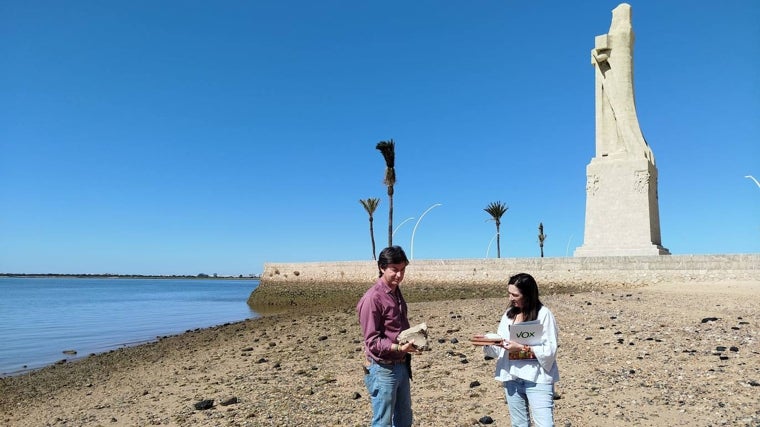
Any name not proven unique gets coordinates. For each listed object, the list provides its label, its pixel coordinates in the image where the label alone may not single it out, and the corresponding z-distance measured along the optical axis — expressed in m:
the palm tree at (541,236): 77.38
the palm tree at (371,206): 64.75
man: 3.95
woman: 3.92
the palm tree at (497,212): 64.38
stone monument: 27.52
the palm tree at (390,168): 43.03
